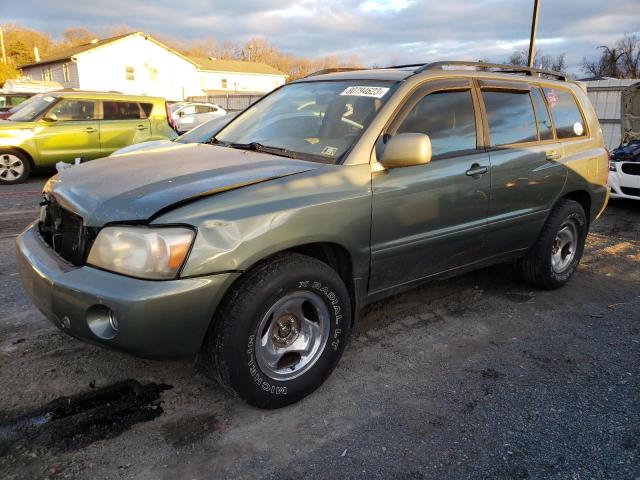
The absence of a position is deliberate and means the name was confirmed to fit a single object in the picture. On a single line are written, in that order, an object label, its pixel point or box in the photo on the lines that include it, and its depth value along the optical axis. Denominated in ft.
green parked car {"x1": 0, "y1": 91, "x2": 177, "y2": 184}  31.09
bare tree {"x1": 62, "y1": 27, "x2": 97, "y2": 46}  218.59
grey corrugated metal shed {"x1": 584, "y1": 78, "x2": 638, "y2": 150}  47.26
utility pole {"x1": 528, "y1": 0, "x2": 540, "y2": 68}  48.03
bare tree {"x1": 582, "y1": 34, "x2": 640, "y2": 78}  151.43
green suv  7.57
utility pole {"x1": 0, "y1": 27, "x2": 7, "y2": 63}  158.15
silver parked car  57.67
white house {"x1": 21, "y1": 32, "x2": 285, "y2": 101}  129.59
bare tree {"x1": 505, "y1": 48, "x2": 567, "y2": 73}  122.93
